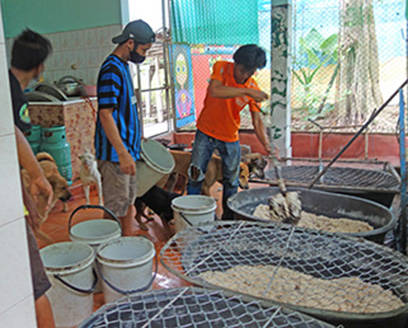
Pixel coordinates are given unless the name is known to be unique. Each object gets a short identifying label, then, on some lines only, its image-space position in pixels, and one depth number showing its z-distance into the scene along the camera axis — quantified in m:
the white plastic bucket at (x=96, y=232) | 2.75
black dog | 3.90
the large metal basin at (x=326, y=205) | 3.07
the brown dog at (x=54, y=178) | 4.27
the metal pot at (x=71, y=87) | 5.41
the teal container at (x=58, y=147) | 4.85
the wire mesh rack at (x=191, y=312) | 1.81
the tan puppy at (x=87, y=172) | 4.54
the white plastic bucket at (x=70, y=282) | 2.30
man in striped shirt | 2.81
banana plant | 6.92
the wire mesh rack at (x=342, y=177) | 3.83
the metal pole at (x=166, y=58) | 6.94
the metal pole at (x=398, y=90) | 2.36
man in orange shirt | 3.35
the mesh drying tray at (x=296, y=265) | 2.17
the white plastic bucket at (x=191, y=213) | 3.21
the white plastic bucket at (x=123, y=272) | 2.42
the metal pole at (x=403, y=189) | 2.68
